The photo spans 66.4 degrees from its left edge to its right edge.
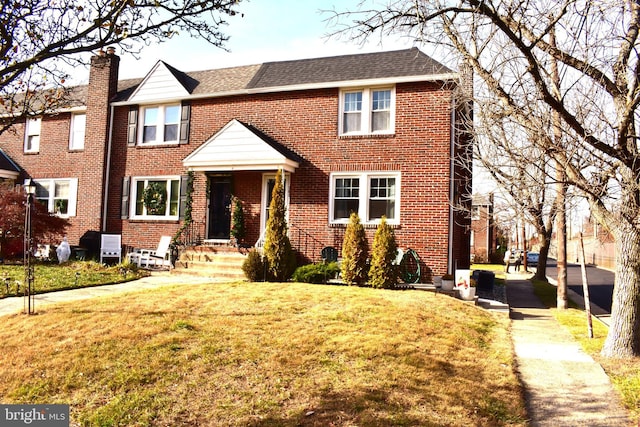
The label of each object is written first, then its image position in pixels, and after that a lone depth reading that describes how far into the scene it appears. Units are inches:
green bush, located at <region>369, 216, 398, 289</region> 476.1
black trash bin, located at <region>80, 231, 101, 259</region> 672.6
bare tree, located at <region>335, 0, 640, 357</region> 247.9
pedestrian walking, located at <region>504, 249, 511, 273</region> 1043.7
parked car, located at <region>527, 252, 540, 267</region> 1585.4
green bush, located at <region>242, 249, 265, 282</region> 505.7
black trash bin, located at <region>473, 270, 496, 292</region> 605.3
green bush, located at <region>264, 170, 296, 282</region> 516.7
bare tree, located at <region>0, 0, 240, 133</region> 195.9
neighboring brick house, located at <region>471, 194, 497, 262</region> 1488.7
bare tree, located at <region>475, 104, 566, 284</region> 285.1
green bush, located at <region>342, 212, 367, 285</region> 490.3
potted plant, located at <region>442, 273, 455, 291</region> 499.7
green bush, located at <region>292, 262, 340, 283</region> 503.5
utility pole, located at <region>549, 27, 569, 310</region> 290.0
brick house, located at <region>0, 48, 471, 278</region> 549.6
